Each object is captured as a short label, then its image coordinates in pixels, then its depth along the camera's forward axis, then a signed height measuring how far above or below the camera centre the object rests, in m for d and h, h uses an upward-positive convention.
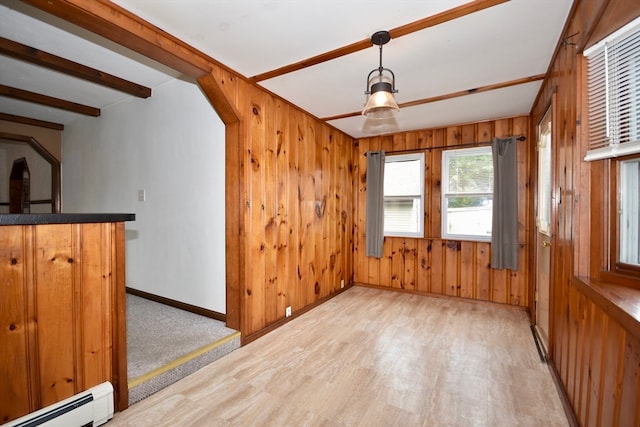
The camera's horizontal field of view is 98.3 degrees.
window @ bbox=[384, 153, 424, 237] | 4.05 +0.24
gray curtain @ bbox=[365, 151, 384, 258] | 4.22 +0.11
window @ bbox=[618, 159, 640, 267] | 1.24 -0.01
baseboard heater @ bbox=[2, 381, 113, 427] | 1.31 -1.02
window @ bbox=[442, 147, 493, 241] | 3.63 +0.23
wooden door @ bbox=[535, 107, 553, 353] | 2.45 -0.21
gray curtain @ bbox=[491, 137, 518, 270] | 3.36 +0.08
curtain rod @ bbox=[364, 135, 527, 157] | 3.39 +0.89
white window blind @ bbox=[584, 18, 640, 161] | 1.16 +0.54
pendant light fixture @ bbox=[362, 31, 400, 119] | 1.80 +0.78
